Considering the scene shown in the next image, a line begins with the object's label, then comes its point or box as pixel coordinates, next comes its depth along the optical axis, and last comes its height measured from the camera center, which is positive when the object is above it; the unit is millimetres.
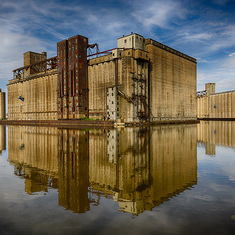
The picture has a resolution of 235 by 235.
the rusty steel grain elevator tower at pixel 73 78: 71500 +13560
